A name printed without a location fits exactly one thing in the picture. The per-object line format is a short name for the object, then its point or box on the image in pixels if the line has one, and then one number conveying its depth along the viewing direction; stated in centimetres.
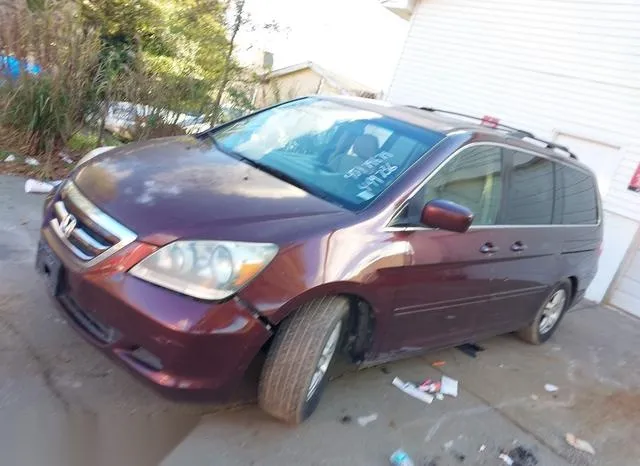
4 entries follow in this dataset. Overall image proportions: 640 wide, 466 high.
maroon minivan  242
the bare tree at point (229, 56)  808
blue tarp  614
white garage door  749
